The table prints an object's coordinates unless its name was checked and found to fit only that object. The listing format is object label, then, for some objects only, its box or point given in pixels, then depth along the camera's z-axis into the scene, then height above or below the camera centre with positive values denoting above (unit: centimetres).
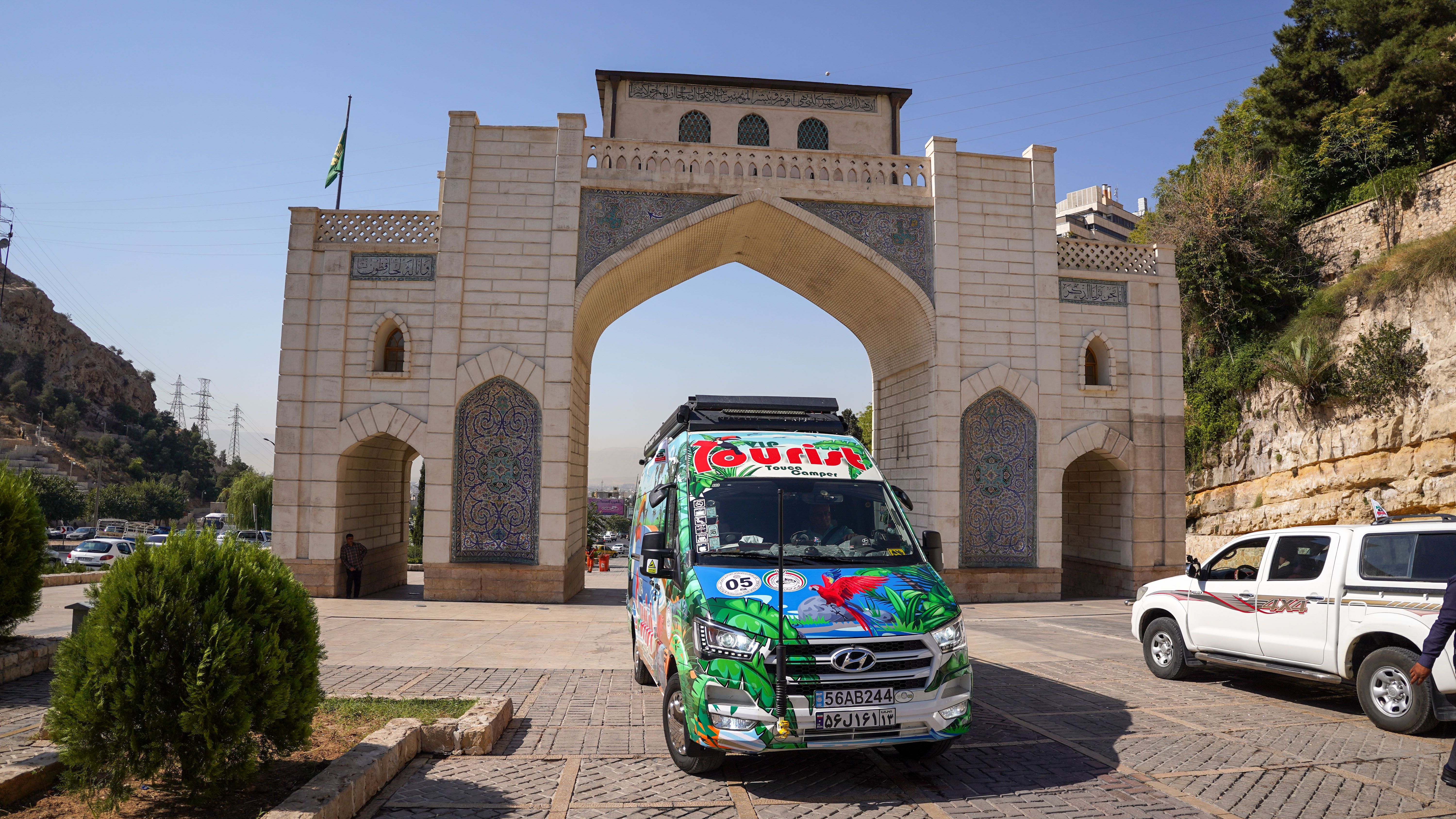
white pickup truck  624 -88
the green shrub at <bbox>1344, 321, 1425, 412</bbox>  1761 +314
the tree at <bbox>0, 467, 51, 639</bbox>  704 -60
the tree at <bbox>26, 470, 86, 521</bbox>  5419 -106
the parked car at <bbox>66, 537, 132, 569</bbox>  2630 -224
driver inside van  595 -21
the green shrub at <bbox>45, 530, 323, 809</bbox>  379 -92
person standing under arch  1468 -134
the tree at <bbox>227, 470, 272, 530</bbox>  4969 -87
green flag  1800 +710
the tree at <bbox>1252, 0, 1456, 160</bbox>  2125 +1270
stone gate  1465 +297
